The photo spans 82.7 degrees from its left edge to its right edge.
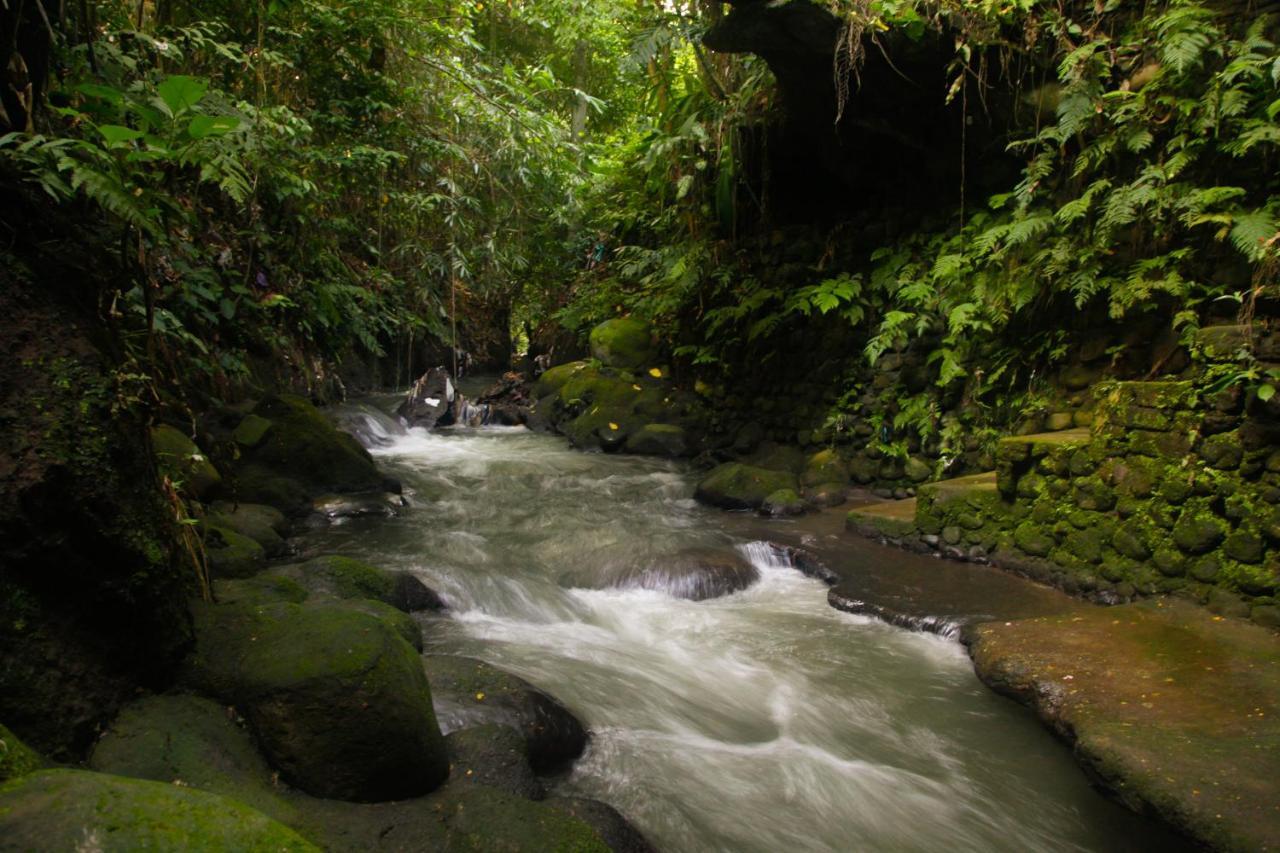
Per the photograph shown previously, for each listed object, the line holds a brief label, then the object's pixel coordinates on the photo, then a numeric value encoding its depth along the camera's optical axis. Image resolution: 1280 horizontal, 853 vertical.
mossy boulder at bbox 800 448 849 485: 8.02
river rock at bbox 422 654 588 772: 3.00
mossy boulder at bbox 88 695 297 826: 2.01
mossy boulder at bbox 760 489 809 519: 7.51
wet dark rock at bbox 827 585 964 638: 4.70
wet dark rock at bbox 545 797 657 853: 2.48
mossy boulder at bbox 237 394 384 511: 6.44
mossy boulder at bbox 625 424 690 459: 10.12
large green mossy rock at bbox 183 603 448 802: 2.25
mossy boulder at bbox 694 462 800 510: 7.85
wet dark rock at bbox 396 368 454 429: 12.30
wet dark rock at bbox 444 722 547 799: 2.59
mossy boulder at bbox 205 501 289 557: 5.10
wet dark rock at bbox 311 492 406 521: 6.61
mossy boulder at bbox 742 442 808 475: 8.65
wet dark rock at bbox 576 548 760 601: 5.66
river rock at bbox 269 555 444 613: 4.14
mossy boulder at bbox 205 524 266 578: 3.99
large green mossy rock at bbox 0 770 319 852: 1.34
